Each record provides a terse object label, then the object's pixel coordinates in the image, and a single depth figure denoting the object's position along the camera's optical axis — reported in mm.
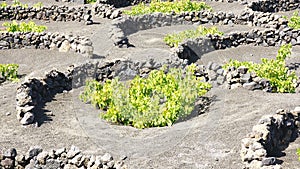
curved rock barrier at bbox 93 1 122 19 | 27594
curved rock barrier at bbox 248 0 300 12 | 30047
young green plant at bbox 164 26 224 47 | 22859
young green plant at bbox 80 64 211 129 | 14266
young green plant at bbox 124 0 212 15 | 27608
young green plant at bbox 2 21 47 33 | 24609
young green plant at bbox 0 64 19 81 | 19062
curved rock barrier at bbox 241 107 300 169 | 11117
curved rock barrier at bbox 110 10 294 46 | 25016
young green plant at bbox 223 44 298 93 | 16578
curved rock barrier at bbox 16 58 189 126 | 15258
